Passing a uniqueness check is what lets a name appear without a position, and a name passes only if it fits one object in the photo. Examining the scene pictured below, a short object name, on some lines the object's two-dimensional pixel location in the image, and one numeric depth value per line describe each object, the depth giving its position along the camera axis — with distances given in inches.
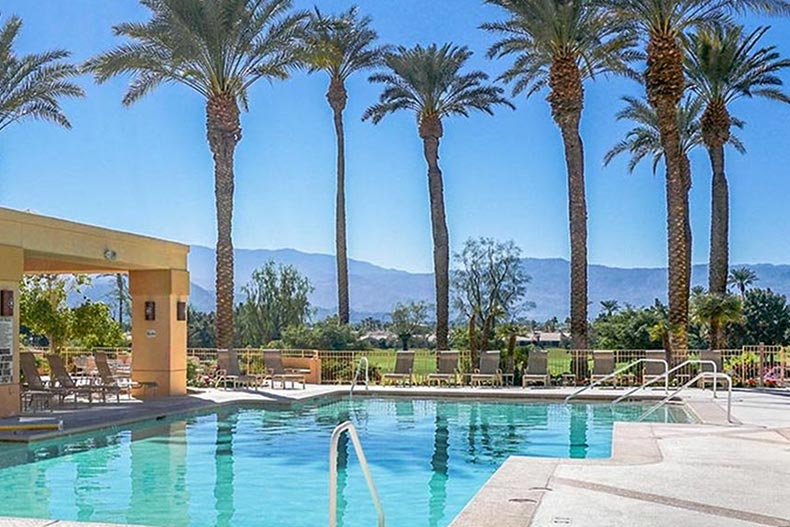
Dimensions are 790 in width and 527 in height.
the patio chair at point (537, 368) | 981.8
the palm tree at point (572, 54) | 1121.4
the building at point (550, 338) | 3620.3
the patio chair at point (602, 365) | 946.7
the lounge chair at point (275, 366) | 972.6
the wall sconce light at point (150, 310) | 868.0
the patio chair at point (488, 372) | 987.9
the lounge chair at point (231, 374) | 966.4
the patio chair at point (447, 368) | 1005.2
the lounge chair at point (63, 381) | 765.9
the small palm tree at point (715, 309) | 1108.5
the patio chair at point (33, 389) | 739.4
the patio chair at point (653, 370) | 938.7
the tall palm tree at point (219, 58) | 1045.8
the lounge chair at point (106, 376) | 811.4
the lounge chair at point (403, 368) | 1002.1
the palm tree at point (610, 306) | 3250.0
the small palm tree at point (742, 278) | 2807.6
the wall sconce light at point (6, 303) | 664.4
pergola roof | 673.2
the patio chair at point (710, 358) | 919.0
